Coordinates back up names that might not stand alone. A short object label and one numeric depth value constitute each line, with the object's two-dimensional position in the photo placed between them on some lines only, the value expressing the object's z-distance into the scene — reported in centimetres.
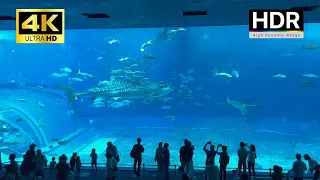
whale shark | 3121
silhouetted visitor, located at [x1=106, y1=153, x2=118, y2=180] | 629
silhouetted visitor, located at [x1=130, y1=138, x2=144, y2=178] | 761
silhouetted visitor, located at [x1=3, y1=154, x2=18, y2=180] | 522
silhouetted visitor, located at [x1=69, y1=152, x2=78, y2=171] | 749
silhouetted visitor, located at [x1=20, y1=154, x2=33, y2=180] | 629
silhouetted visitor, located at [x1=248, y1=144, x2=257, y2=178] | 758
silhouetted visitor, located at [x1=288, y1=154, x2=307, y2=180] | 620
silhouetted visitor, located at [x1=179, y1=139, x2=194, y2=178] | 715
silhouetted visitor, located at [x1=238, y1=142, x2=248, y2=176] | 731
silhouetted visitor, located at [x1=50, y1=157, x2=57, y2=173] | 823
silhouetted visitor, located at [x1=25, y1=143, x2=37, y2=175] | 633
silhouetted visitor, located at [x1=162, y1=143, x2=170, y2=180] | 722
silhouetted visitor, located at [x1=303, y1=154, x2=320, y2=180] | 636
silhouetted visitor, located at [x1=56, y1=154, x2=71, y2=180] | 559
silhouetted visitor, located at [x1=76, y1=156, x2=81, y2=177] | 759
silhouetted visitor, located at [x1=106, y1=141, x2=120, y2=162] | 762
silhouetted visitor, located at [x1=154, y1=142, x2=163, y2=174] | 729
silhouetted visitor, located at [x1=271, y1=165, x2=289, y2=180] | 529
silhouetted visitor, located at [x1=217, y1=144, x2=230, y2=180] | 702
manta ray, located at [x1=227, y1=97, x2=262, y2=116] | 2843
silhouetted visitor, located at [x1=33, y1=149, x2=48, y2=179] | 670
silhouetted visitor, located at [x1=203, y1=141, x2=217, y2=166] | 714
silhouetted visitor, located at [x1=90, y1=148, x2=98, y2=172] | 808
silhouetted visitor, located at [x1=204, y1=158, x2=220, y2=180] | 548
